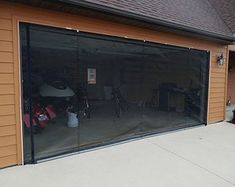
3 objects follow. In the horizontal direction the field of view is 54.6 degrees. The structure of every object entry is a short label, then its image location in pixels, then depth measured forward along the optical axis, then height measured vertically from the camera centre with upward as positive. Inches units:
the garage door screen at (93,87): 144.3 -6.7
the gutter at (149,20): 141.8 +45.6
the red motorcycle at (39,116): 144.0 -25.1
